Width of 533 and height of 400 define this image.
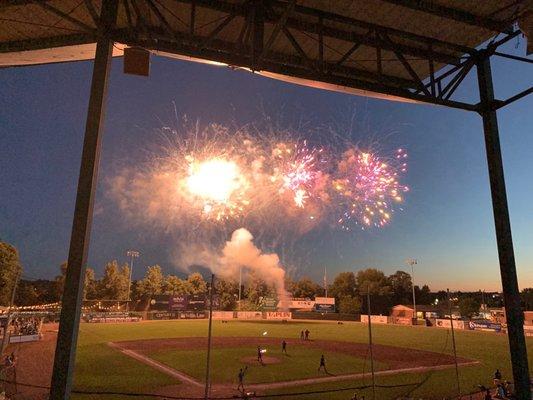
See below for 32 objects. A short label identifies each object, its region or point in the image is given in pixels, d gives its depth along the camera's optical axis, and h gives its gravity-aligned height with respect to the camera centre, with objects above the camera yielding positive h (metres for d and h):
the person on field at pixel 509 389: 19.53 -4.36
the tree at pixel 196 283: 125.50 +3.72
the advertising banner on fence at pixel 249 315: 87.81 -4.04
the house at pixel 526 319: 63.69 -2.77
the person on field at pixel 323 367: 28.88 -5.03
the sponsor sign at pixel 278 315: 89.97 -4.02
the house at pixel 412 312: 76.88 -2.68
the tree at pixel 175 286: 121.31 +2.71
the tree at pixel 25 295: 81.88 -0.71
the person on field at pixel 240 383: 22.77 -4.91
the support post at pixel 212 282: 15.27 +0.53
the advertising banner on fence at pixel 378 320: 78.94 -4.05
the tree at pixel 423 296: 128.35 +1.16
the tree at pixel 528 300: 104.87 +0.52
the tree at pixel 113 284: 103.31 +2.37
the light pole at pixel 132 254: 91.71 +8.92
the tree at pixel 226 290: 118.61 +1.75
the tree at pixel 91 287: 101.94 +1.51
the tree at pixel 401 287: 115.06 +3.89
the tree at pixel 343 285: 119.00 +3.87
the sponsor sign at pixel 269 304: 95.94 -1.74
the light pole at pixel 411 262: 85.43 +7.83
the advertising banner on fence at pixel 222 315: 86.30 -4.09
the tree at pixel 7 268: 63.50 +3.72
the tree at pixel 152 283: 118.75 +3.24
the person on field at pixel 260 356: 32.38 -4.72
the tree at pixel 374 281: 116.12 +5.35
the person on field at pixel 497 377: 22.30 -4.20
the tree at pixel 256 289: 126.56 +2.29
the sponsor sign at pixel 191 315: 81.71 -4.01
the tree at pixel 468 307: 85.44 -1.31
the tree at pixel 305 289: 140.00 +2.89
